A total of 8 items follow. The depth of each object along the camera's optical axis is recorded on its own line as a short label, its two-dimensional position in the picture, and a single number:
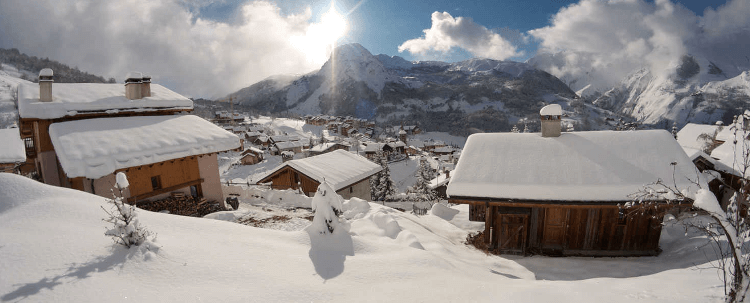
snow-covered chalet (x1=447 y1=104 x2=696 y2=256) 10.87
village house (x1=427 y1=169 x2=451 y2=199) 35.28
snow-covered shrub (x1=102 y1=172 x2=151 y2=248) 5.00
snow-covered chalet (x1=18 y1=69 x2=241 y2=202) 11.02
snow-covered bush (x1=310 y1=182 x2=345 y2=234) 7.57
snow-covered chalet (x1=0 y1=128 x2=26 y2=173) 23.30
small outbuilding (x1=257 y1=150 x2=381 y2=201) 21.36
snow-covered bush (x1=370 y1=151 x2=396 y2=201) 35.97
